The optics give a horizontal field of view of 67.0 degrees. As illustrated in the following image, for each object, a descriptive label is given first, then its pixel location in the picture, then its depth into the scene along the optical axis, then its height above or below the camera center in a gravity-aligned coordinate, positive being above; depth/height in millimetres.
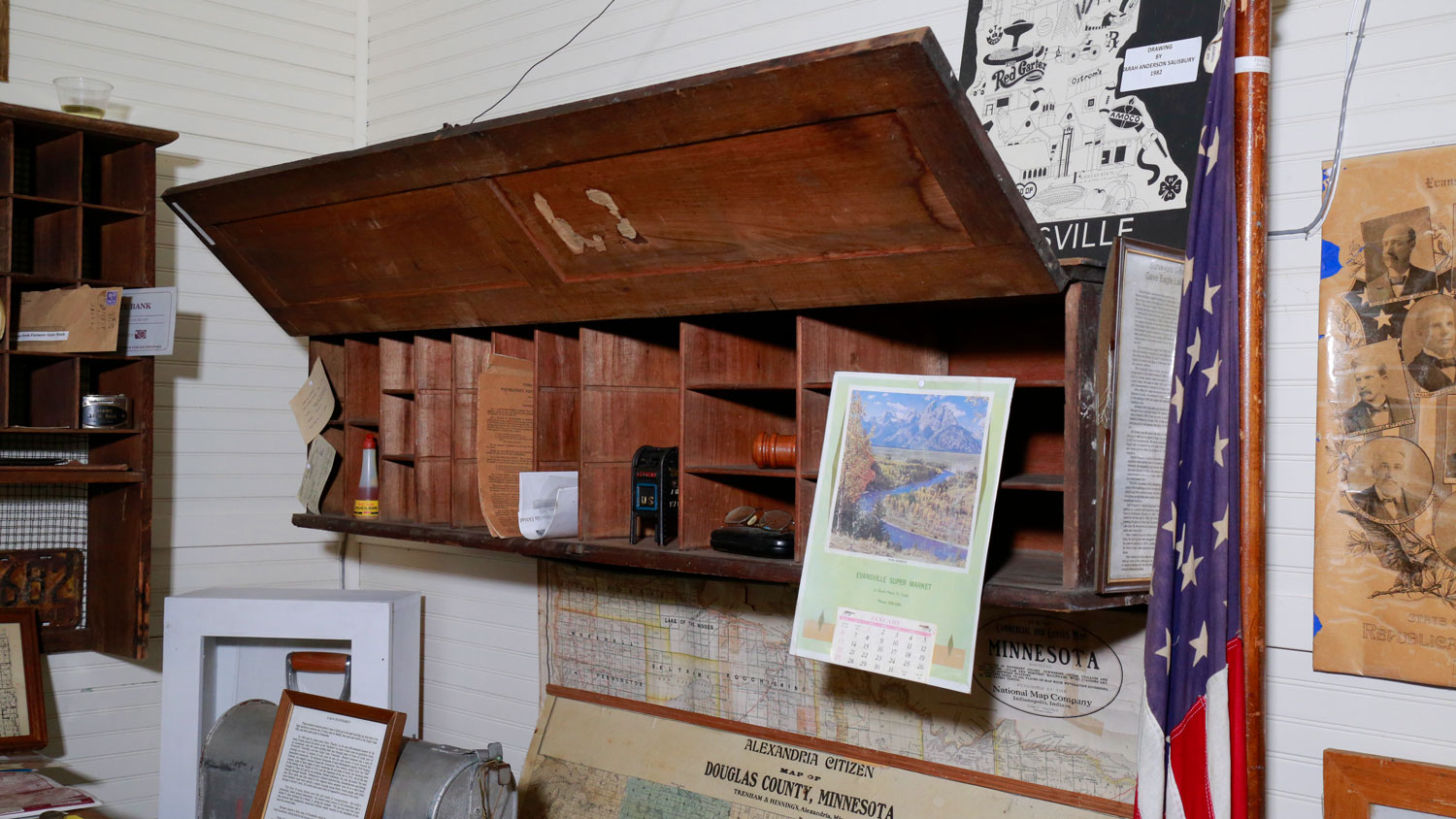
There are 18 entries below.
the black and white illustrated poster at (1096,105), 2338 +719
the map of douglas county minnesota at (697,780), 2717 -978
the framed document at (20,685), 3312 -836
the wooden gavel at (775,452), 2650 -76
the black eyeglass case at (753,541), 2494 -283
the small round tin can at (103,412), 3330 -8
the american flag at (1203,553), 1968 -230
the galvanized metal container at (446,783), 2742 -938
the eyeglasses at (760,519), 2707 -246
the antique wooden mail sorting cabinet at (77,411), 3285 -6
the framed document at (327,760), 2795 -906
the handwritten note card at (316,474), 3732 -206
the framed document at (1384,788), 2023 -675
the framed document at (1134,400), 2086 +52
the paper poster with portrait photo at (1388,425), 2010 +11
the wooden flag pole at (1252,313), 1972 +206
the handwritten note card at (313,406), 3705 +25
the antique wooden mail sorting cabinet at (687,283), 2055 +324
